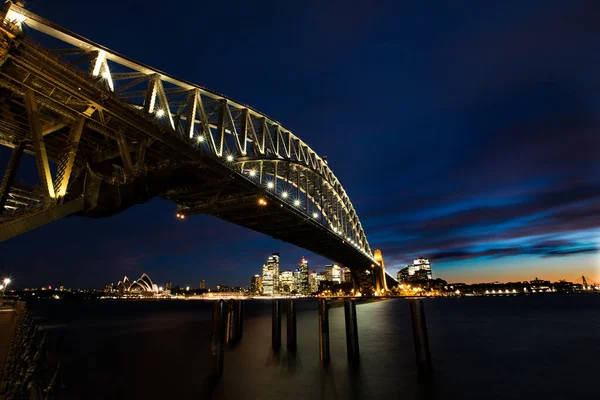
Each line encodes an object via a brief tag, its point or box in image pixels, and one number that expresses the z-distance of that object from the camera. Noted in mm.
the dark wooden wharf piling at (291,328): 23047
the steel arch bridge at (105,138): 14250
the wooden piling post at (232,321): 27845
